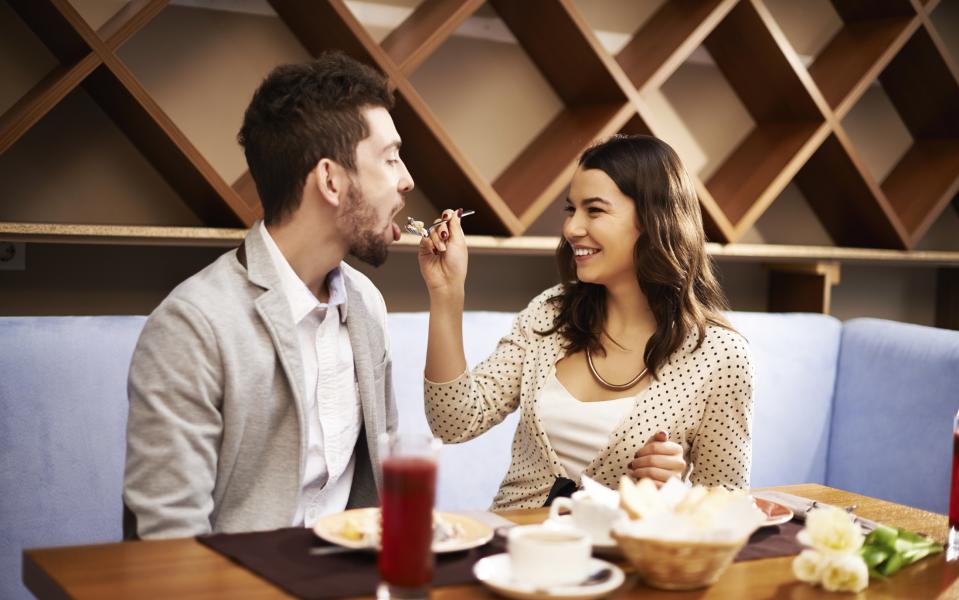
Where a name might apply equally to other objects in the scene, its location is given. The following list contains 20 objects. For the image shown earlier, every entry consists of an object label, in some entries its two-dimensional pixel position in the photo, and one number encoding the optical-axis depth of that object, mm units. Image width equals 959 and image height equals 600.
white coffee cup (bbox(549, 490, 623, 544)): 1178
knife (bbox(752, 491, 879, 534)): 1413
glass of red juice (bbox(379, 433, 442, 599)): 985
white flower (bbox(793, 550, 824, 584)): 1140
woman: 1836
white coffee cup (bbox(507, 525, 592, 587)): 1030
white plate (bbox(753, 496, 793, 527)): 1373
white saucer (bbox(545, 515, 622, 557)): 1187
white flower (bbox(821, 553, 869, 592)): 1124
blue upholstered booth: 1861
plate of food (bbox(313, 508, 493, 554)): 1160
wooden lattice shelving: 2115
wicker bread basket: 1066
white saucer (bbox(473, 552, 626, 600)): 1013
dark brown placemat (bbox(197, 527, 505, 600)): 1051
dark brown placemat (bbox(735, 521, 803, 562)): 1261
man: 1419
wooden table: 1034
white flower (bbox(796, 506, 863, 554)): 1126
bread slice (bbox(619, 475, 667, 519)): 1155
